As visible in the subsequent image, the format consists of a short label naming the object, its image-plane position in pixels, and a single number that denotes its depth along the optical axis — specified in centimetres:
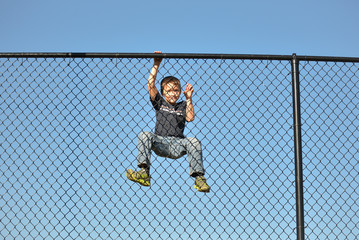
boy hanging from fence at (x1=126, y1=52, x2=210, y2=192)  1005
